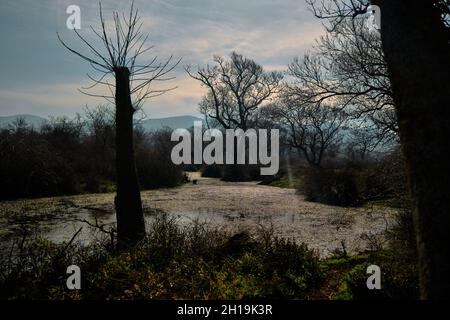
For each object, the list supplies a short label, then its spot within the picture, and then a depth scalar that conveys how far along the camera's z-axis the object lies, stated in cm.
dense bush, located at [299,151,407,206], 1803
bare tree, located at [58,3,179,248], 789
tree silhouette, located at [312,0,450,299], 283
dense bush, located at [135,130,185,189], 2939
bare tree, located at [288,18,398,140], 1328
